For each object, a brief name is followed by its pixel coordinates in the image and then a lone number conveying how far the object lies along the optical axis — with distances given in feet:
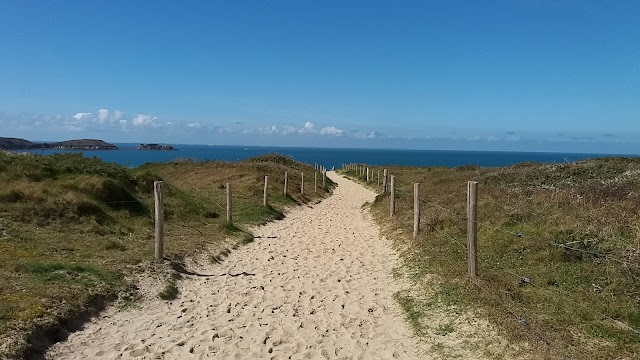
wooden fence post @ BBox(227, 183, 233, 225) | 52.54
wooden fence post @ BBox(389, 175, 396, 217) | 57.77
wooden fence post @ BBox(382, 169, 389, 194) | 89.53
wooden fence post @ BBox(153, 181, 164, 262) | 34.60
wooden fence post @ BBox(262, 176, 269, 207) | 68.29
